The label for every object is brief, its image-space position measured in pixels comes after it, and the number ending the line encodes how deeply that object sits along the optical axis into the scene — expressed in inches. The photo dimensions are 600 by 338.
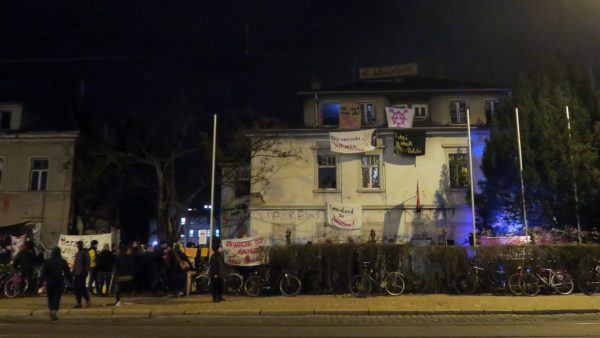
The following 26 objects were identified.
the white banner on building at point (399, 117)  1173.7
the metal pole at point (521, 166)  886.4
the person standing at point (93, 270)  676.2
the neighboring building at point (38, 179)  1232.2
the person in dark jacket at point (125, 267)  650.2
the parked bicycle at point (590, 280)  686.1
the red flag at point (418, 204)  1140.9
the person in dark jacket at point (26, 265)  705.0
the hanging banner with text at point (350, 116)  1225.4
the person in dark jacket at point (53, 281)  526.0
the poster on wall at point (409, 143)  1158.3
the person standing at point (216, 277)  642.8
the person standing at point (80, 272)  582.9
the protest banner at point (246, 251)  723.4
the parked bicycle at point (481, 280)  693.3
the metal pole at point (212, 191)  730.3
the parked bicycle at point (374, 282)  681.6
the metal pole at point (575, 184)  808.3
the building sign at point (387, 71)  1378.0
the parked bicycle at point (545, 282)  677.9
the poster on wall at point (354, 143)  1147.3
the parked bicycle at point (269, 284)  696.4
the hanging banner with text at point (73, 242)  786.8
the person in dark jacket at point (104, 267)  706.2
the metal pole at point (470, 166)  874.0
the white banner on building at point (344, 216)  1130.0
